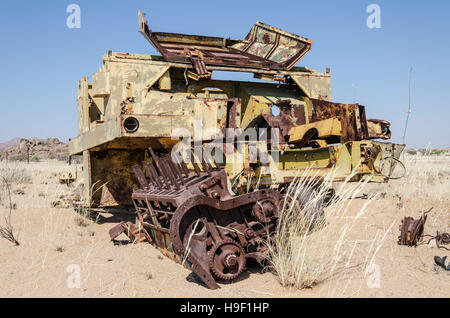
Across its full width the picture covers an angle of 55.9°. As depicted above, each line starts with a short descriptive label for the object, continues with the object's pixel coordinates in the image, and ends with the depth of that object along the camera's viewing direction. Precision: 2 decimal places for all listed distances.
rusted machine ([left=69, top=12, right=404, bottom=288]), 4.32
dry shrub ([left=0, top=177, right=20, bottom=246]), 5.64
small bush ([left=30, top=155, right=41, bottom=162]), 42.25
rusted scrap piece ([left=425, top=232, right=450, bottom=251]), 5.19
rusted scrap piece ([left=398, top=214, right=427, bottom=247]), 5.13
